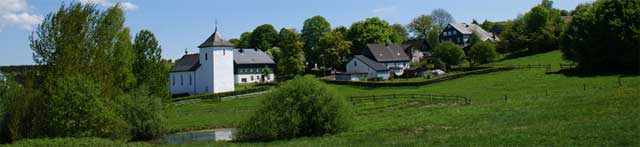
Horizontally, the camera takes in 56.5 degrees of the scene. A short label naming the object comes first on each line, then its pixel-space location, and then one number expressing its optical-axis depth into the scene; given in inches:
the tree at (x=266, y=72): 3533.5
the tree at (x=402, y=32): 5566.9
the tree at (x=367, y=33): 3941.9
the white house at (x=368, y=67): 3090.6
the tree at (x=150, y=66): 1642.5
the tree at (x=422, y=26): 5319.9
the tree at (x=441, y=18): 5493.1
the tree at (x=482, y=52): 3085.6
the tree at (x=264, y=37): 4837.6
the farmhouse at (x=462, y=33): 4434.5
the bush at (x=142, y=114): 1334.0
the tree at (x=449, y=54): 3078.2
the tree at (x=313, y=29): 4616.1
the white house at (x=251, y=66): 3521.2
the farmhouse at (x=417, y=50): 4052.7
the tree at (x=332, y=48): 3577.8
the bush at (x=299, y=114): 1131.9
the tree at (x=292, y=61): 3329.2
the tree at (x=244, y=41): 5064.0
